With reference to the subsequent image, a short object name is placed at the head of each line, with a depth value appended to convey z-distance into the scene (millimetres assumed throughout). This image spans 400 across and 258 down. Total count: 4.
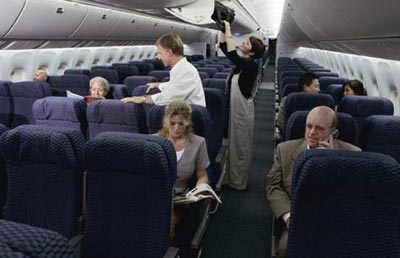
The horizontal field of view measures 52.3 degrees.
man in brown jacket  2875
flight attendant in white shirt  3660
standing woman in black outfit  4574
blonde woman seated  3141
